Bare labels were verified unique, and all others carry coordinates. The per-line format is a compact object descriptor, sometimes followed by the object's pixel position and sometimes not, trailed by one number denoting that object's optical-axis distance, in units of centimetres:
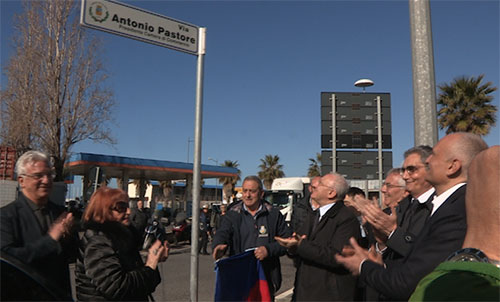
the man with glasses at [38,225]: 256
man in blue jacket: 459
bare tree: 2273
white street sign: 374
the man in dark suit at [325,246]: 365
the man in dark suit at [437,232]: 198
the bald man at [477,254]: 90
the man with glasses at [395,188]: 460
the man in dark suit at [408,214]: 283
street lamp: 1211
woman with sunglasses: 283
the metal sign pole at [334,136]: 1194
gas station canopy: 2550
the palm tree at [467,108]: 2270
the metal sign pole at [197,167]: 416
